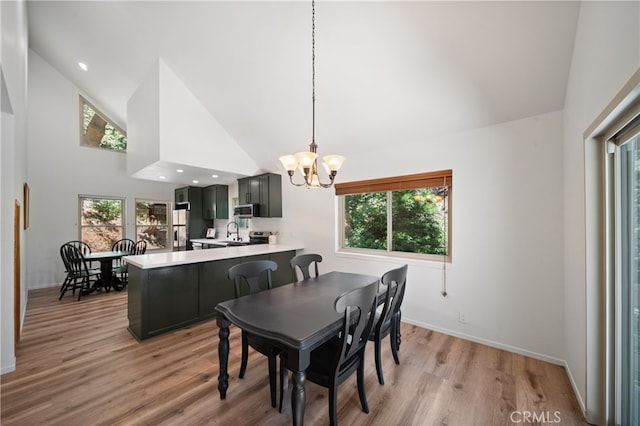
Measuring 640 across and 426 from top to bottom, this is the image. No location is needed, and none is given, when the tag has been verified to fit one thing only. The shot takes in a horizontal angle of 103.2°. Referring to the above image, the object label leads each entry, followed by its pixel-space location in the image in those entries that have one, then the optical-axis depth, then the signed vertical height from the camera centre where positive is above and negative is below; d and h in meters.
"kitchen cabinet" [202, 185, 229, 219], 6.23 +0.32
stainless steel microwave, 4.96 +0.08
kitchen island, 2.79 -0.89
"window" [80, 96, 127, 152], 5.57 +1.93
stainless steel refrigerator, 6.41 -0.40
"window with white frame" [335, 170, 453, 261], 3.13 -0.02
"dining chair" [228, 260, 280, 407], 1.82 -0.96
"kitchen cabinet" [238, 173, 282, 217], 4.79 +0.39
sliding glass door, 1.37 -0.42
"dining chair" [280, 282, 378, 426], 1.48 -0.92
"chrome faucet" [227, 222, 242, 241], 5.84 -0.47
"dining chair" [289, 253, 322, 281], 2.74 -0.53
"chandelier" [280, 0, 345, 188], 2.03 +0.41
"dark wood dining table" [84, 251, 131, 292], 4.59 -1.02
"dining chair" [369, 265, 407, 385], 1.93 -0.84
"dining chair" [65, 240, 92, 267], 5.20 -0.67
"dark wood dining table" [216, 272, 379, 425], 1.37 -0.67
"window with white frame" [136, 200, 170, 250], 6.44 -0.22
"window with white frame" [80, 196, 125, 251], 5.61 -0.15
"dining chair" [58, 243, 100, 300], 4.32 -0.85
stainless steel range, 5.20 -0.48
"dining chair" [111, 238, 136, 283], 4.73 -0.98
